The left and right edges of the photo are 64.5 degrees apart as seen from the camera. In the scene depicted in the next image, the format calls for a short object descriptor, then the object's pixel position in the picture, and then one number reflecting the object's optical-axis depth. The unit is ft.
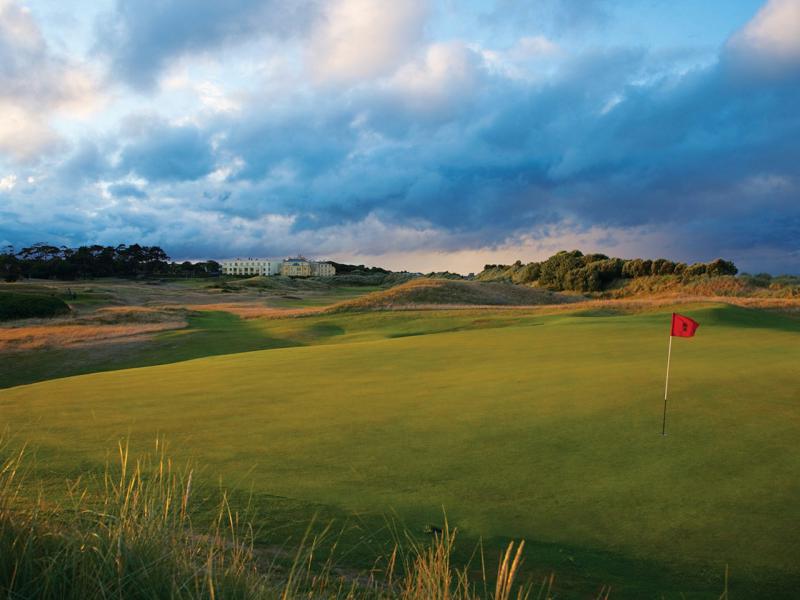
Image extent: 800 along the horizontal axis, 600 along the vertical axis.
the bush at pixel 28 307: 132.67
